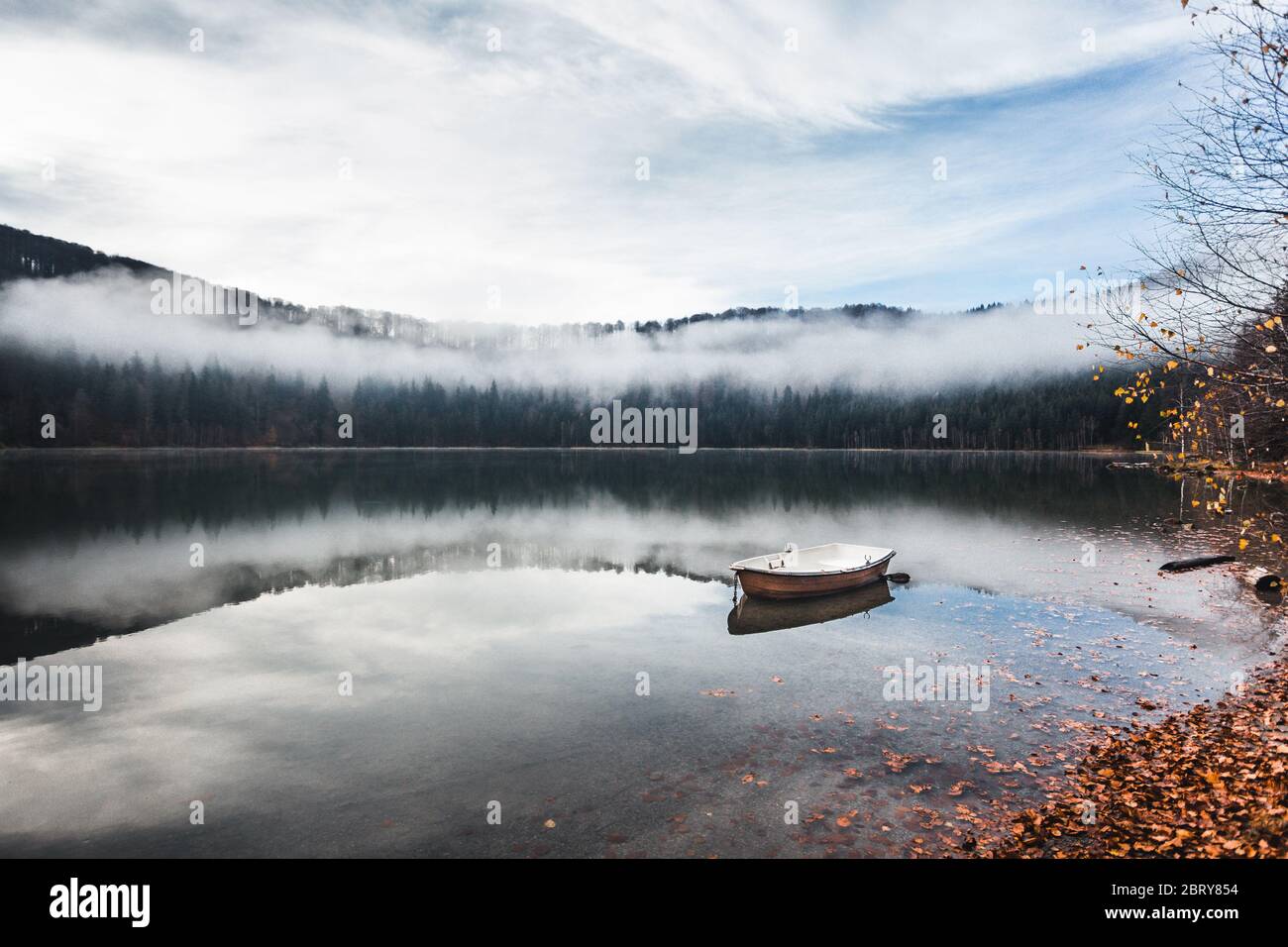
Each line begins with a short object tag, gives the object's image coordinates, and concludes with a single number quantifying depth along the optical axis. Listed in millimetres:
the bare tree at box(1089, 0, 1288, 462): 9023
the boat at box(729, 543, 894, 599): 25859
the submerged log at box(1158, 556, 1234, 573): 30172
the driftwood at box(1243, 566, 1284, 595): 25044
